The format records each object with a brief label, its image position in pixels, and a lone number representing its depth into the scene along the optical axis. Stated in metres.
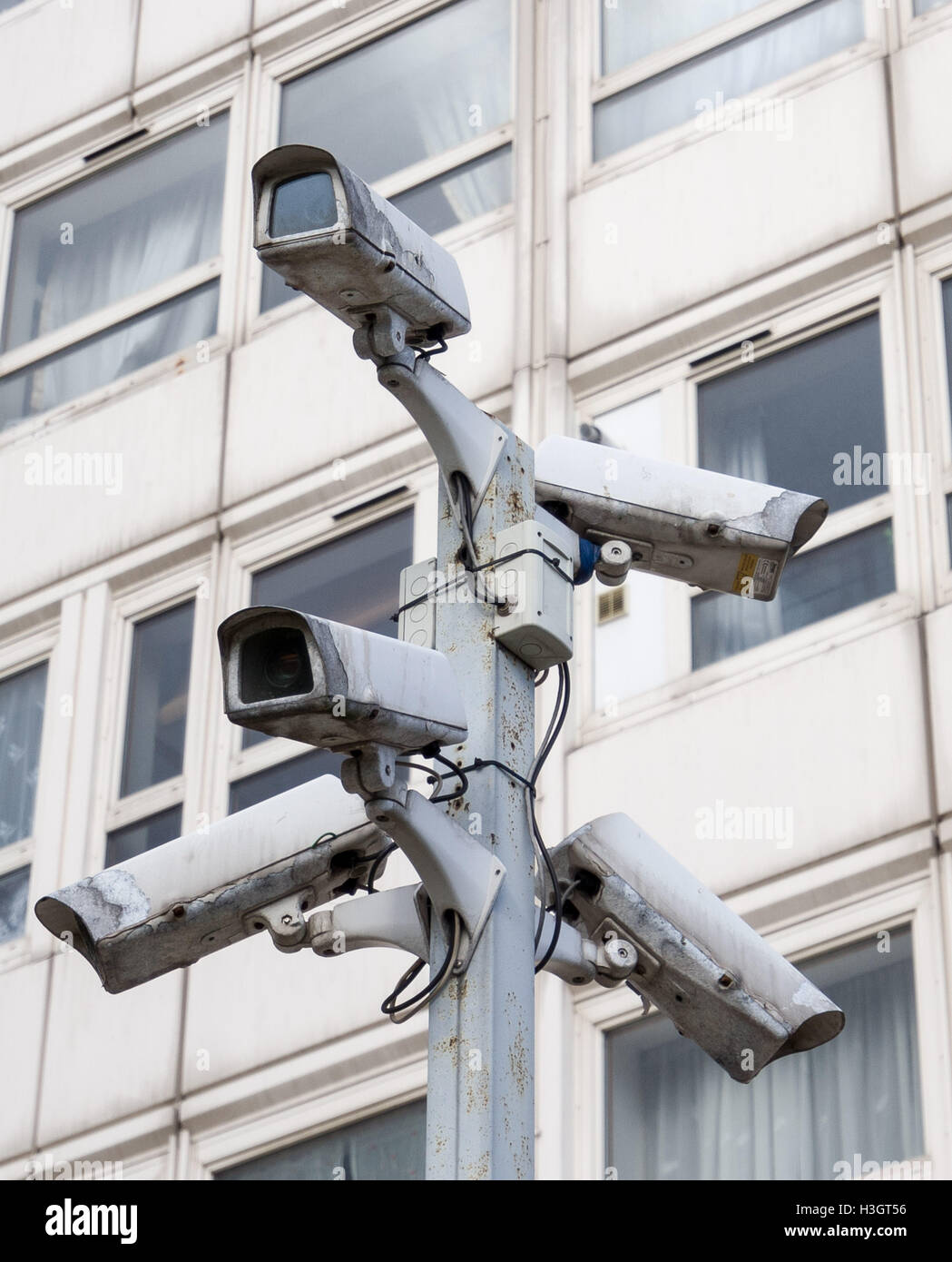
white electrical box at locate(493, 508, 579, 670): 11.02
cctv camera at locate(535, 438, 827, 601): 11.94
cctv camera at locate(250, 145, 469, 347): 10.69
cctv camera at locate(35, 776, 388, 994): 10.79
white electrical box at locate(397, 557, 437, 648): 11.31
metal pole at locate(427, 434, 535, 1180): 9.92
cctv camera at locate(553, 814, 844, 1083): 11.17
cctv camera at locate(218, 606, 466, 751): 9.40
